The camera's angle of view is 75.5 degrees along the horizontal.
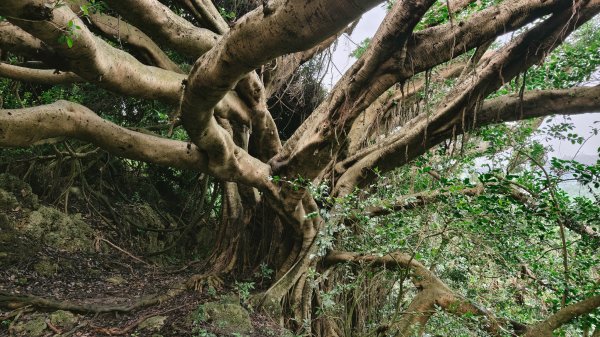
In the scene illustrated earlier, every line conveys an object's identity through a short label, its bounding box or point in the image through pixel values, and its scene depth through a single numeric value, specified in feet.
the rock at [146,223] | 20.01
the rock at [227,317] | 11.11
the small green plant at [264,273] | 14.90
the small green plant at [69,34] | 5.83
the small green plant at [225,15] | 16.24
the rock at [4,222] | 14.10
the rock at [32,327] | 9.91
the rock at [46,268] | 13.62
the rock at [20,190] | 15.92
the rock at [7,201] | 15.26
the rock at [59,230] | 15.42
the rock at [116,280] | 14.92
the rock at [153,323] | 10.86
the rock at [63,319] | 10.46
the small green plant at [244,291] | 13.12
